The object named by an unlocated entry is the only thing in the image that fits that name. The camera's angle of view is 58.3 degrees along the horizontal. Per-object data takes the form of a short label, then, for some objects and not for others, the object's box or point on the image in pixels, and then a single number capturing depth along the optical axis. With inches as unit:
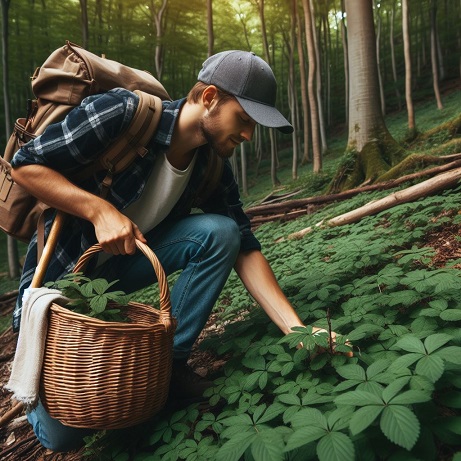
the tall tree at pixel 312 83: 456.8
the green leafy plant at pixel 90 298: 59.0
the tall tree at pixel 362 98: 255.0
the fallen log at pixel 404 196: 157.9
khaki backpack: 75.4
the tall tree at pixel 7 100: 411.2
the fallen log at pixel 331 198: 182.5
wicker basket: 55.5
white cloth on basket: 58.1
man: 70.1
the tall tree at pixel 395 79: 911.8
